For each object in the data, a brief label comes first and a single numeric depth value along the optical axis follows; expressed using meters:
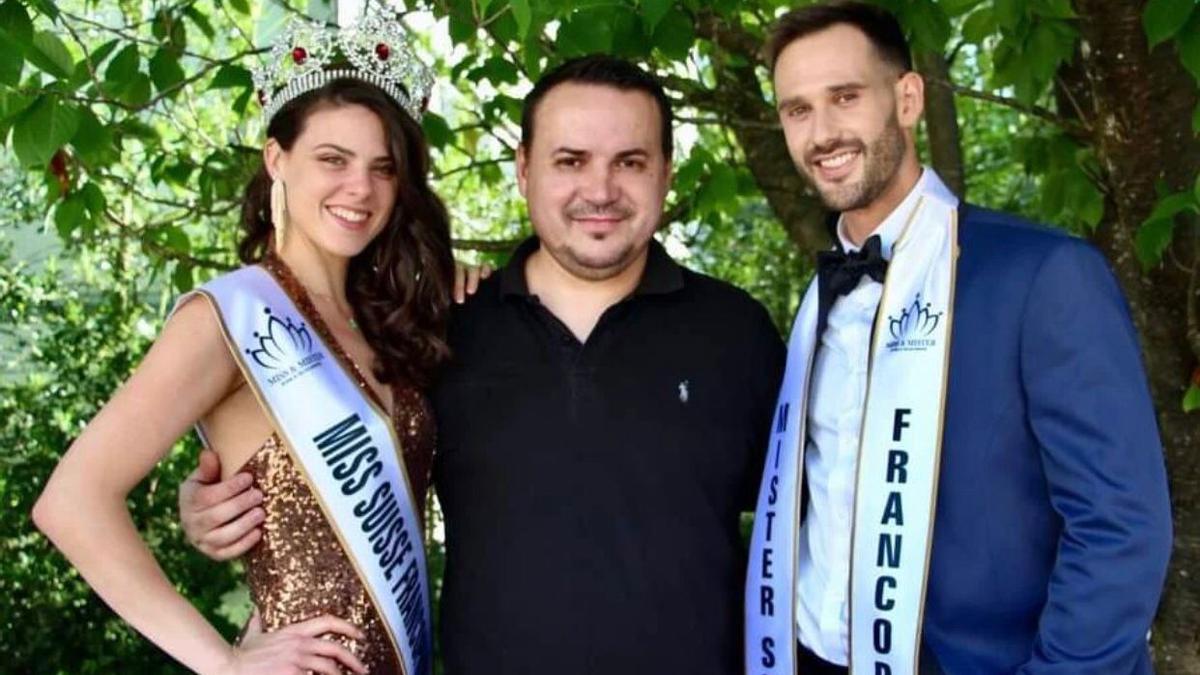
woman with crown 2.27
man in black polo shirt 2.49
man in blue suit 2.05
